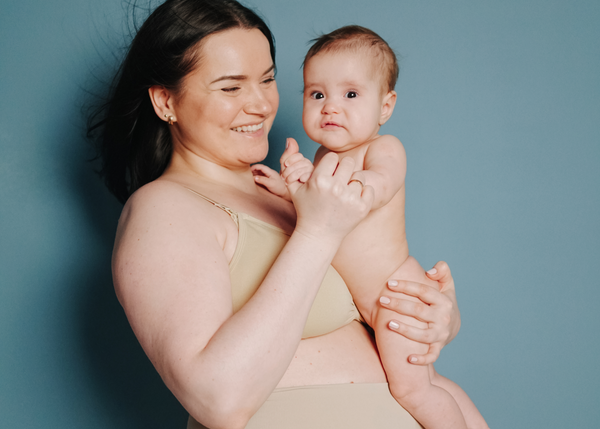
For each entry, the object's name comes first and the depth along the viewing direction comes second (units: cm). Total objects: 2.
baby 136
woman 95
